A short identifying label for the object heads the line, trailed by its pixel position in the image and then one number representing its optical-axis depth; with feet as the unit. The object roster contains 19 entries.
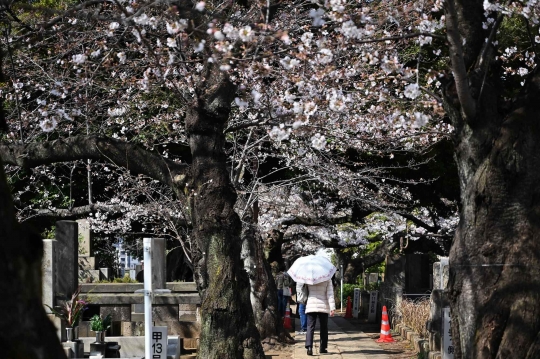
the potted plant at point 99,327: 43.45
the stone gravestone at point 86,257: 61.44
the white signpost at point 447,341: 35.96
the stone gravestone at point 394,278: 69.54
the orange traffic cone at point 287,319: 75.51
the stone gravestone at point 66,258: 45.57
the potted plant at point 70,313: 42.24
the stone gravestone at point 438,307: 41.05
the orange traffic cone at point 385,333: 58.44
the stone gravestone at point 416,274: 71.41
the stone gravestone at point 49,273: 43.73
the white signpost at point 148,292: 30.07
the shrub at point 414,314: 55.11
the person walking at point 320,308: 48.29
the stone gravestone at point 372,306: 78.64
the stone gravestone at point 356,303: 93.09
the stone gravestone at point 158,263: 31.86
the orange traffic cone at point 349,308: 95.81
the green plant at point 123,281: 57.26
